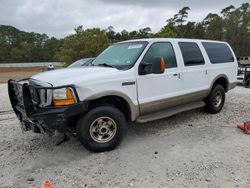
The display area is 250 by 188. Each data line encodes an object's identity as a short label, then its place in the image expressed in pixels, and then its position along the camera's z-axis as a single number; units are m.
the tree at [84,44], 21.14
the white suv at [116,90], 2.79
